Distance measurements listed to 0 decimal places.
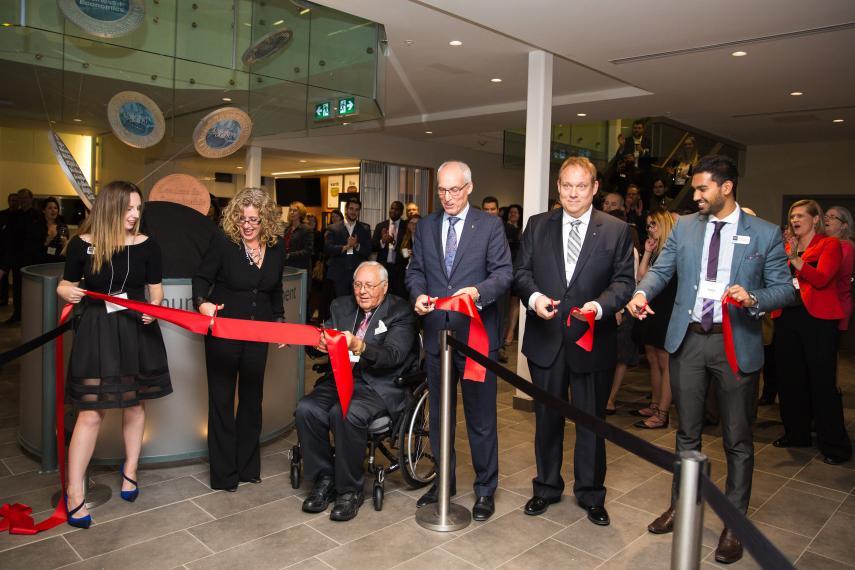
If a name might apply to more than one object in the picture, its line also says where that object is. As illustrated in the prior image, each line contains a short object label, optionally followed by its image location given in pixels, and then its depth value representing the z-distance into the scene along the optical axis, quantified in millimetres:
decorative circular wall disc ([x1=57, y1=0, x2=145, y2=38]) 5168
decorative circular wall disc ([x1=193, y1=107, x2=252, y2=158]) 6482
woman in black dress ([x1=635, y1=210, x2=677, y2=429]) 4945
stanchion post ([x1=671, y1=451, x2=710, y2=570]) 1525
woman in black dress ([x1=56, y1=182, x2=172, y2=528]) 3223
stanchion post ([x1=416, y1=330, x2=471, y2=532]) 3186
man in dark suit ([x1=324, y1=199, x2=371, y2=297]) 8359
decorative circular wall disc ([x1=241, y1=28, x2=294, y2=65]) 6117
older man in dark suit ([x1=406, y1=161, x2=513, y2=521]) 3367
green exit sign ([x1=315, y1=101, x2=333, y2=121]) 6543
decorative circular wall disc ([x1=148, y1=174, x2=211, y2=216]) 5441
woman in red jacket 4457
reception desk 3824
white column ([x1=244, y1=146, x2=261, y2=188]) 11678
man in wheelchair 3391
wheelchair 3457
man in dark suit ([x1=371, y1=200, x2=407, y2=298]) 8906
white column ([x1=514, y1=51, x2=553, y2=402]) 6008
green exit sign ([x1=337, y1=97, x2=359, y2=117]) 6422
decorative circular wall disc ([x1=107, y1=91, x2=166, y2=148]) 5977
